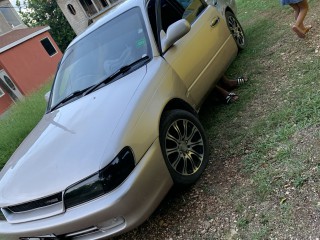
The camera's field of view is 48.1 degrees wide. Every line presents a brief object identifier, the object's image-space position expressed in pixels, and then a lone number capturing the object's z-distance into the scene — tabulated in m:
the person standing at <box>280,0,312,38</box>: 5.29
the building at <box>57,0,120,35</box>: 25.55
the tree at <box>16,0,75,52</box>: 36.47
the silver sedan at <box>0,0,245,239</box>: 2.72
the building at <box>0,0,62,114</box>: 21.70
